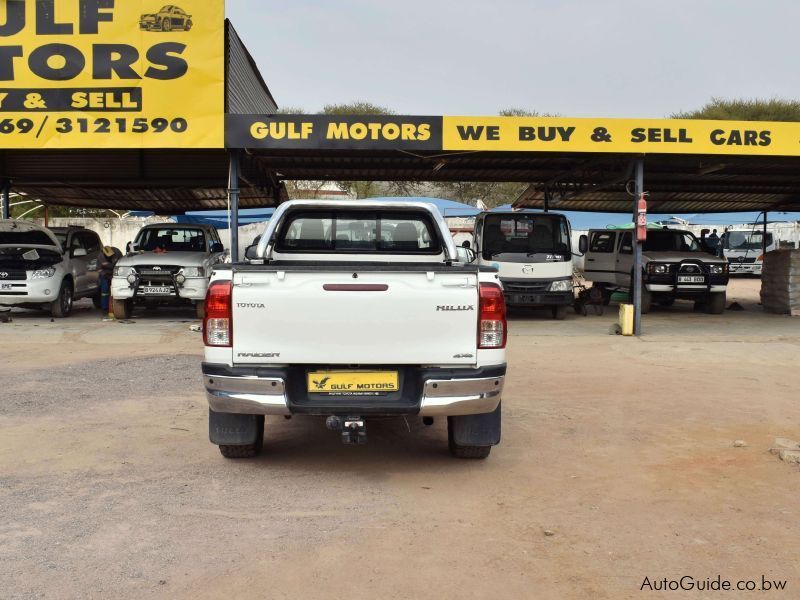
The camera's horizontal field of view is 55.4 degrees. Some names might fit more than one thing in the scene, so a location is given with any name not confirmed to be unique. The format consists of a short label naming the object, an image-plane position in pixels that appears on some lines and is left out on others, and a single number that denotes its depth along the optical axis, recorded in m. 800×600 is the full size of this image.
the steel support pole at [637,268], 12.73
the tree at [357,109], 42.18
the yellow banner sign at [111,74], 12.00
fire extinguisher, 12.52
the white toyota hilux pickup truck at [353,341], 4.54
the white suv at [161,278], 13.39
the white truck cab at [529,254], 14.46
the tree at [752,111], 41.78
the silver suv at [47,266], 13.66
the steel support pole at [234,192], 12.62
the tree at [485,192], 44.50
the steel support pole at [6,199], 17.78
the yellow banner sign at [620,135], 12.07
